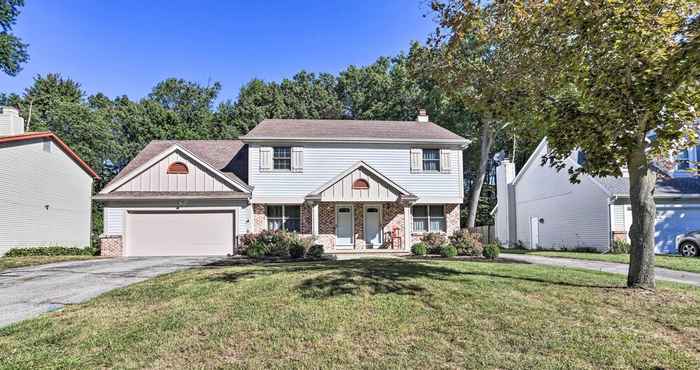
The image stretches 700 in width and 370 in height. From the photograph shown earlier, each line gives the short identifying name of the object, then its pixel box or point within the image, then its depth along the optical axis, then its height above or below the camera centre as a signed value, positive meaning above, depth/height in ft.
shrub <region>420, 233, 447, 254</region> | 53.22 -4.20
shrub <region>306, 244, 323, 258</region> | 46.83 -4.70
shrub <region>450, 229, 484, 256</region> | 52.39 -4.43
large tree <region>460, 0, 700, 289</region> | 19.92 +6.97
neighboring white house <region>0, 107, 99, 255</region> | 55.26 +3.84
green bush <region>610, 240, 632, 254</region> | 58.54 -5.62
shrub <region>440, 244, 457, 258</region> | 49.06 -4.97
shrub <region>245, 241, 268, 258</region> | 50.94 -4.82
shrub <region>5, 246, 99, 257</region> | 55.16 -5.33
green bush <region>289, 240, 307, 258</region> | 46.70 -4.53
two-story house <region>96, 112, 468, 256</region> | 57.47 +3.33
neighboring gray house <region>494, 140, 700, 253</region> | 60.23 +0.14
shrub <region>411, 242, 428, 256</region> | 51.11 -4.99
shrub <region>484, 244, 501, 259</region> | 47.42 -4.98
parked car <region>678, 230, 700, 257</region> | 54.70 -5.06
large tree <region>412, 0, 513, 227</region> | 26.66 +11.07
